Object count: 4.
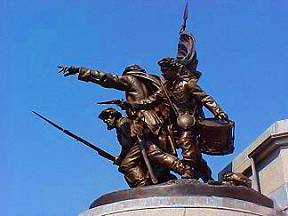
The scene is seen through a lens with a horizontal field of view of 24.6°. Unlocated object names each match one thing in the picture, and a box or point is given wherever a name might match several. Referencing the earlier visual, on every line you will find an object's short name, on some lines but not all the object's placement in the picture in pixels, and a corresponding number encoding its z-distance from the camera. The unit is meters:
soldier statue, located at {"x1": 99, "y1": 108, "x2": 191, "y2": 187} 10.14
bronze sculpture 10.23
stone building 10.60
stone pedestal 9.02
